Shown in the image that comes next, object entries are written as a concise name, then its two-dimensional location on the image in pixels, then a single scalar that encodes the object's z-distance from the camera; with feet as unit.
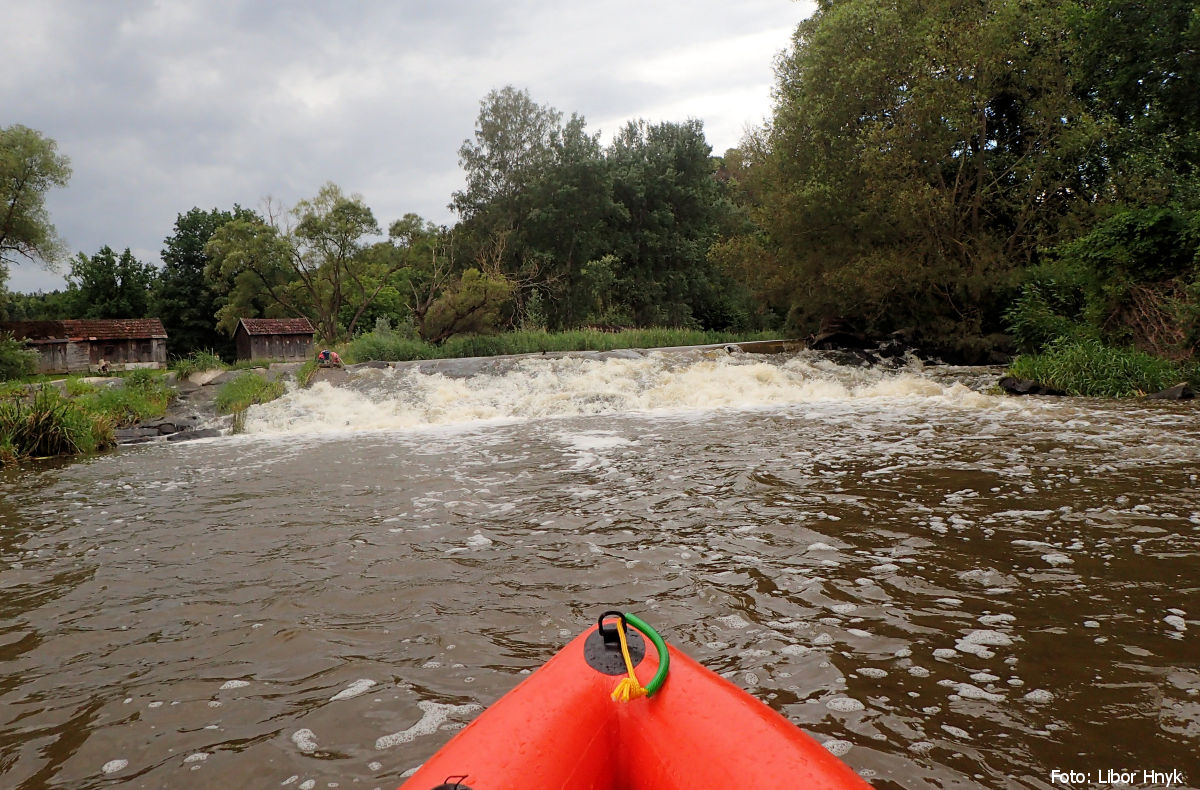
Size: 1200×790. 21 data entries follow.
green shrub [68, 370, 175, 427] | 35.45
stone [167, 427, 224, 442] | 33.23
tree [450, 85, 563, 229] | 94.84
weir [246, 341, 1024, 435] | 35.45
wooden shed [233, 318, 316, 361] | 100.17
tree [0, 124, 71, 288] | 69.21
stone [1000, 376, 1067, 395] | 33.58
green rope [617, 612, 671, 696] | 5.07
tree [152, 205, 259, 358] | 112.98
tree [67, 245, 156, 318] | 117.60
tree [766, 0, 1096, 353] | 45.62
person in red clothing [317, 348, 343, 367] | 45.77
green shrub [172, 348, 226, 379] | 46.47
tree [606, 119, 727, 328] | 99.55
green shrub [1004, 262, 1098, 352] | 41.70
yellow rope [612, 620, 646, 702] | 5.08
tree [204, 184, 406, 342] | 69.05
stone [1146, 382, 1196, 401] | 28.84
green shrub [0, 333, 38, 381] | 59.35
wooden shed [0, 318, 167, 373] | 90.22
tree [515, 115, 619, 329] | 93.40
